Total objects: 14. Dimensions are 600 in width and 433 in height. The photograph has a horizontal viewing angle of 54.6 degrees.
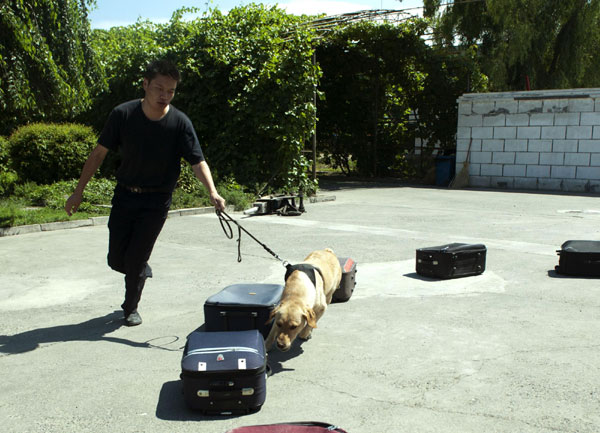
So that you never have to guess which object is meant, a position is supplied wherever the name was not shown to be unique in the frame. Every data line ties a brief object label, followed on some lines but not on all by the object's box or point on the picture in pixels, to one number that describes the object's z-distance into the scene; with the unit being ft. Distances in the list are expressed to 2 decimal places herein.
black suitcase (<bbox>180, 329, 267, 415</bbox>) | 11.18
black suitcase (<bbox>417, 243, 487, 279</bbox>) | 22.02
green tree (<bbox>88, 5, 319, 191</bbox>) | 50.44
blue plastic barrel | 68.85
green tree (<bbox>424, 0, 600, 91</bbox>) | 75.31
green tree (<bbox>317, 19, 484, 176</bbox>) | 70.54
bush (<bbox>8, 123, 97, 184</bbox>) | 47.93
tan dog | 13.19
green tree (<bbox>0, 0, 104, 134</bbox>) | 32.78
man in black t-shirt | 15.44
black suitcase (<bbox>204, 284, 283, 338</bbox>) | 14.38
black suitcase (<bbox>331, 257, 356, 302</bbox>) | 18.92
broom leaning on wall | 66.03
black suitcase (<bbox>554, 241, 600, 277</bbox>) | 22.13
